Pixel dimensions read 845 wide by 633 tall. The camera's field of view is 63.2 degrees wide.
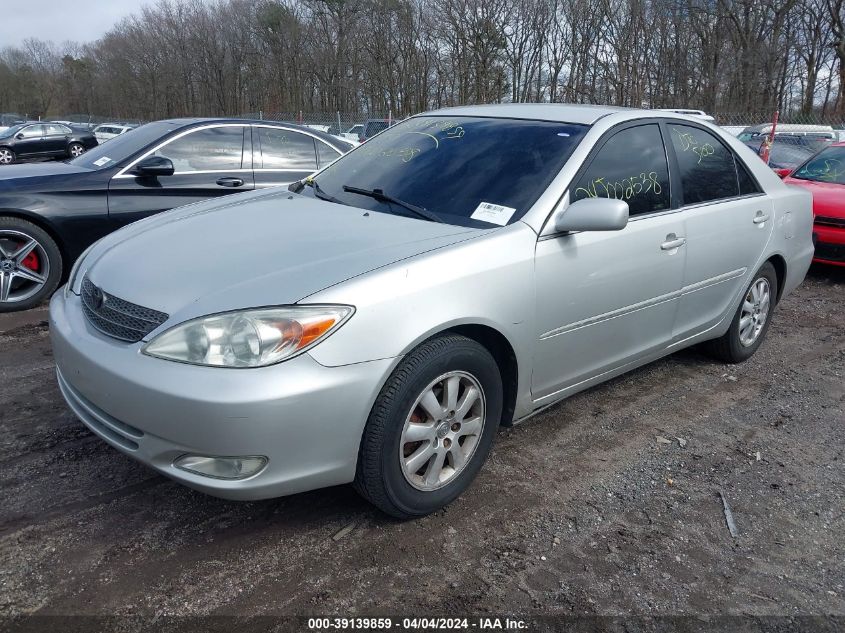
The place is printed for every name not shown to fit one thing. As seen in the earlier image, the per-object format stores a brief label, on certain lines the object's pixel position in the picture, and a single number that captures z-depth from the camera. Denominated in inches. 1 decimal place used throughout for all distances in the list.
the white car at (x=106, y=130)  1312.4
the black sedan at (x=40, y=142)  936.3
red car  279.6
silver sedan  89.8
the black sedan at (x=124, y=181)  205.9
